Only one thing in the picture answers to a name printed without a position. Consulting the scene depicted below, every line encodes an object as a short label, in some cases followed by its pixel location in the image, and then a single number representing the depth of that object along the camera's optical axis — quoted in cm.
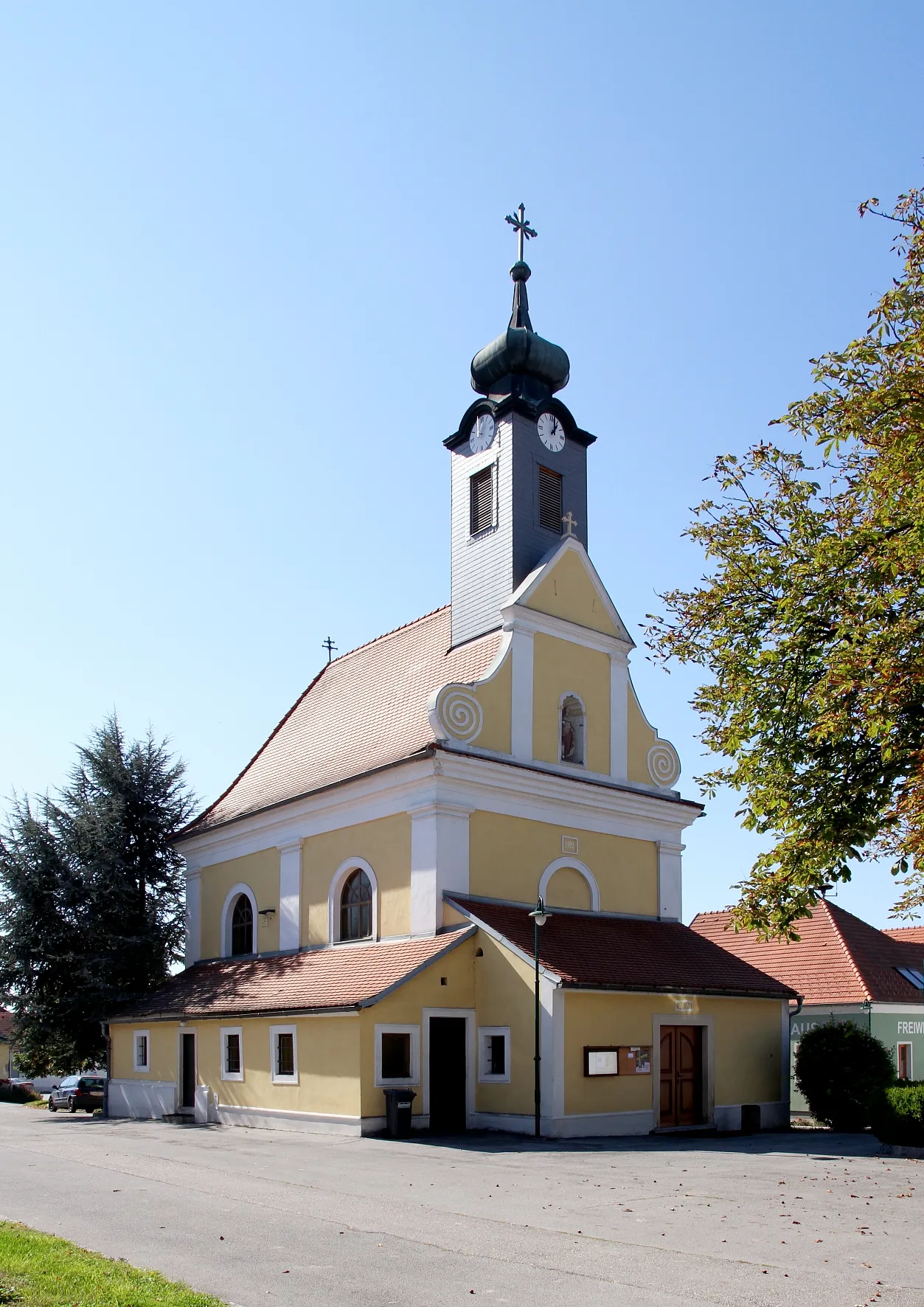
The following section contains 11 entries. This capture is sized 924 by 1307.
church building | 2116
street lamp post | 1978
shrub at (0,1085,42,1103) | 4969
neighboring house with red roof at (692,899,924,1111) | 2869
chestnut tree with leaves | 1416
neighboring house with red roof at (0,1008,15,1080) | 6532
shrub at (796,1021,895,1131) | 2364
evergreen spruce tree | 3173
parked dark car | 3438
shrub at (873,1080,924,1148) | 1747
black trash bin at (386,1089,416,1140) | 1988
